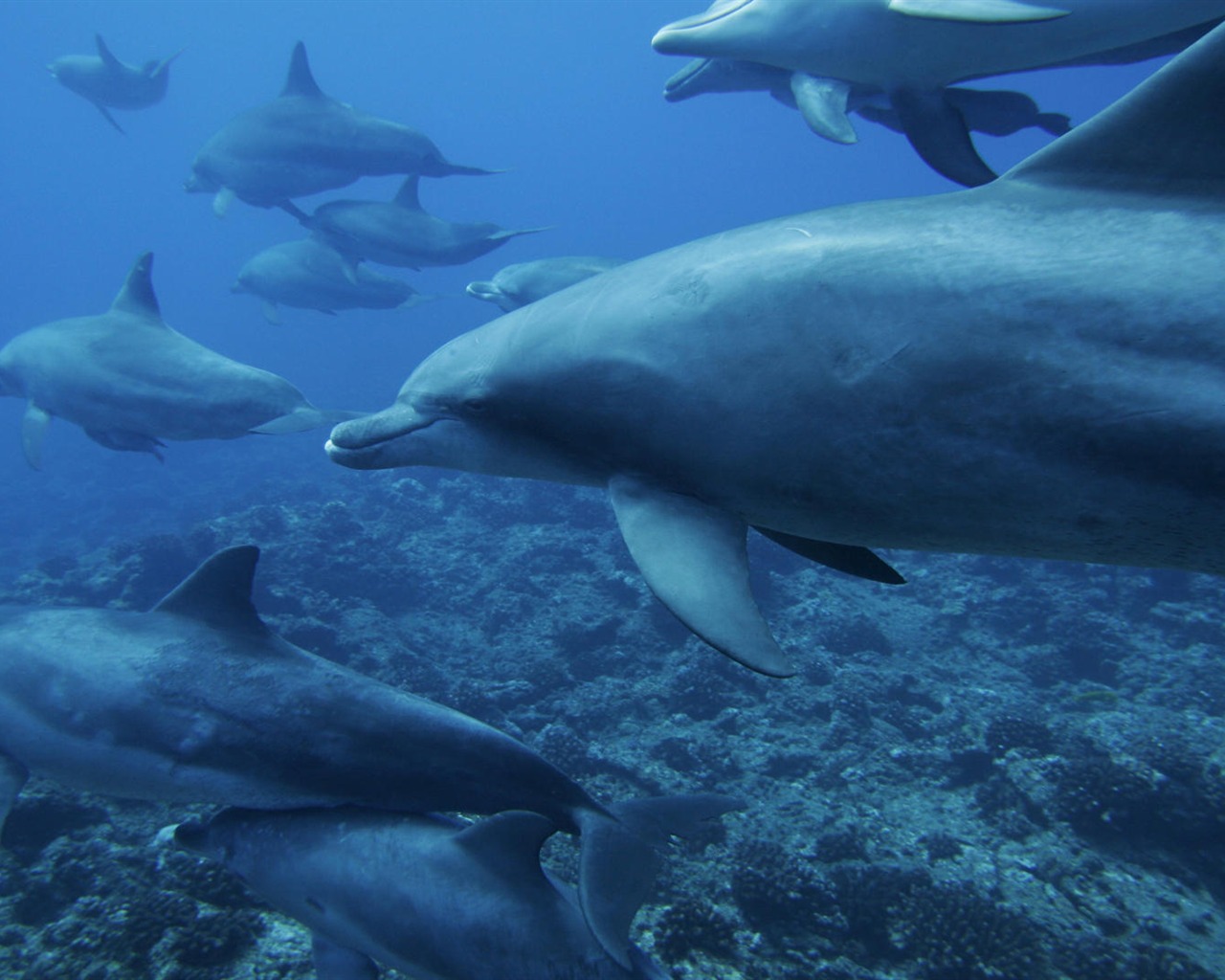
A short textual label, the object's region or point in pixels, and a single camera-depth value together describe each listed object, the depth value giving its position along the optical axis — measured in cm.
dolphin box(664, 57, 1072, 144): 538
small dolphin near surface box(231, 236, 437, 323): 1669
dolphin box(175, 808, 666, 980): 353
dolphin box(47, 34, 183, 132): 2020
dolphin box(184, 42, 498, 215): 1379
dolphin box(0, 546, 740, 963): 404
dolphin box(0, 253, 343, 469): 855
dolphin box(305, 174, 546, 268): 1474
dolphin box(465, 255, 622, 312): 1251
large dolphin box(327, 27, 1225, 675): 189
